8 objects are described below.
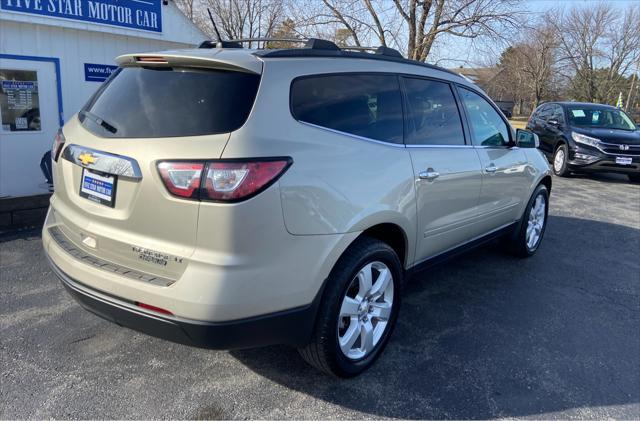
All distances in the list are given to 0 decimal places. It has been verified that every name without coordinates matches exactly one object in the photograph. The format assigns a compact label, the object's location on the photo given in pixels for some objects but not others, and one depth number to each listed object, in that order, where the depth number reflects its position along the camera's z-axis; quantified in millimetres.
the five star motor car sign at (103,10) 5742
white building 5875
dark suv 10414
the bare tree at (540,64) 35406
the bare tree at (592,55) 36531
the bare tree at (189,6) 23342
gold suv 2131
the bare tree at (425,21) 13883
